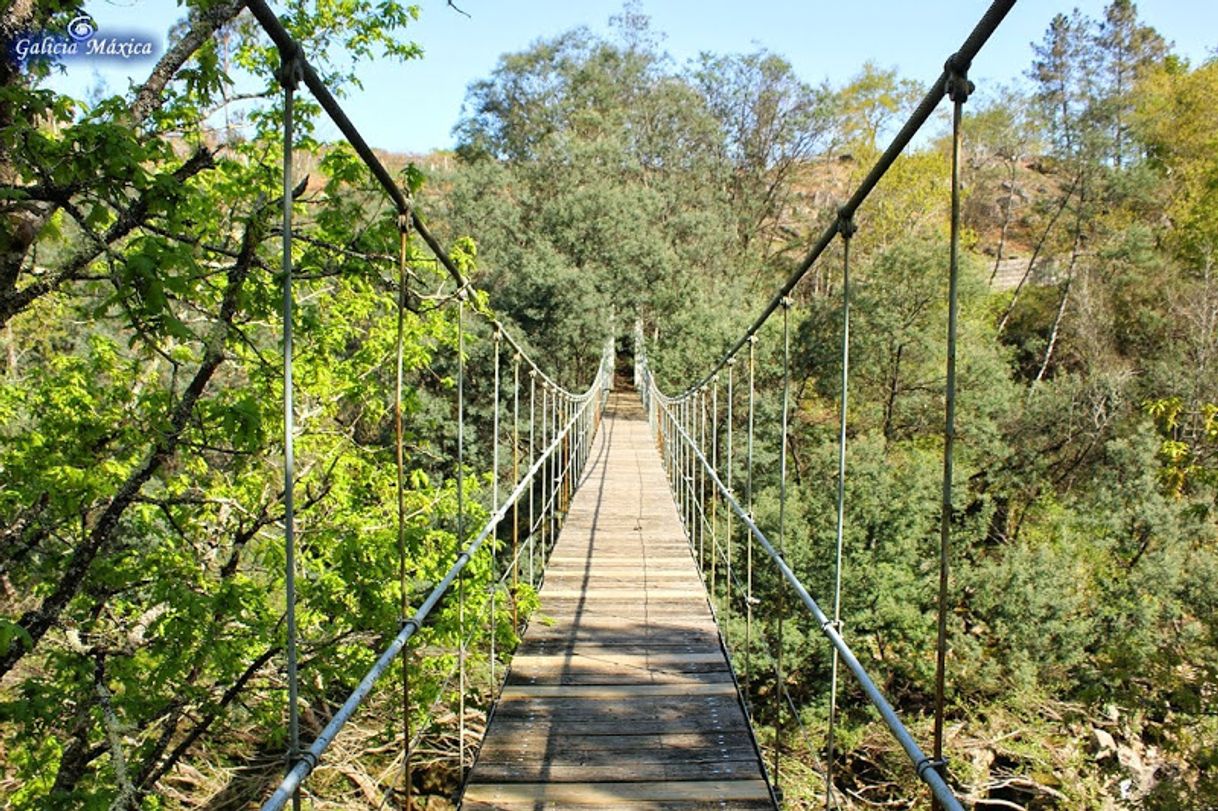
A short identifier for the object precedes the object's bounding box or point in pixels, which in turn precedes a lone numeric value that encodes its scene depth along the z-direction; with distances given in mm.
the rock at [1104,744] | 9523
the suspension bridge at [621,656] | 1107
